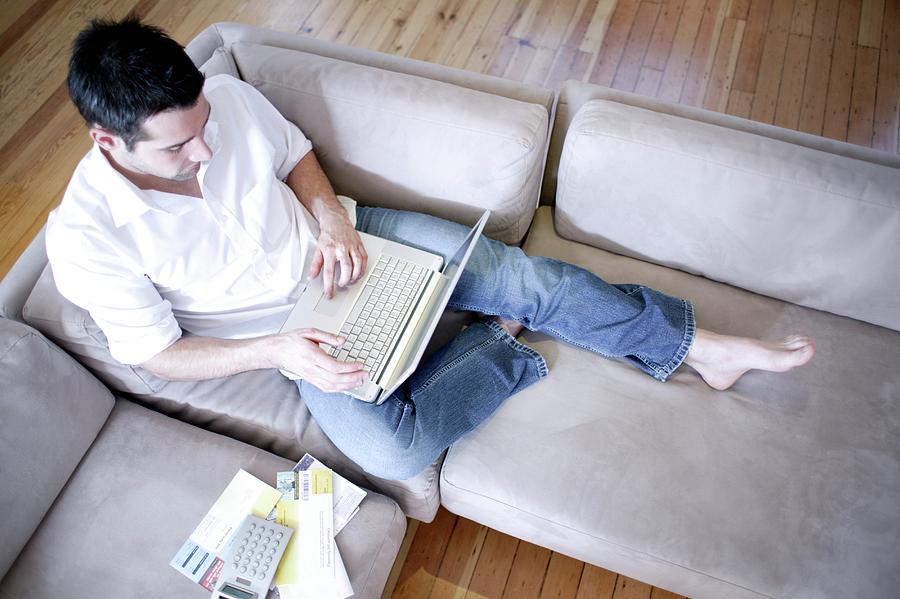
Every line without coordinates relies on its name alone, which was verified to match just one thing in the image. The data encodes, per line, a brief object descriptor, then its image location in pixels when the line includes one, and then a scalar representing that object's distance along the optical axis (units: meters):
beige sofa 1.21
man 1.05
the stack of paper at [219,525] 1.17
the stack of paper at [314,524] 1.16
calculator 1.13
